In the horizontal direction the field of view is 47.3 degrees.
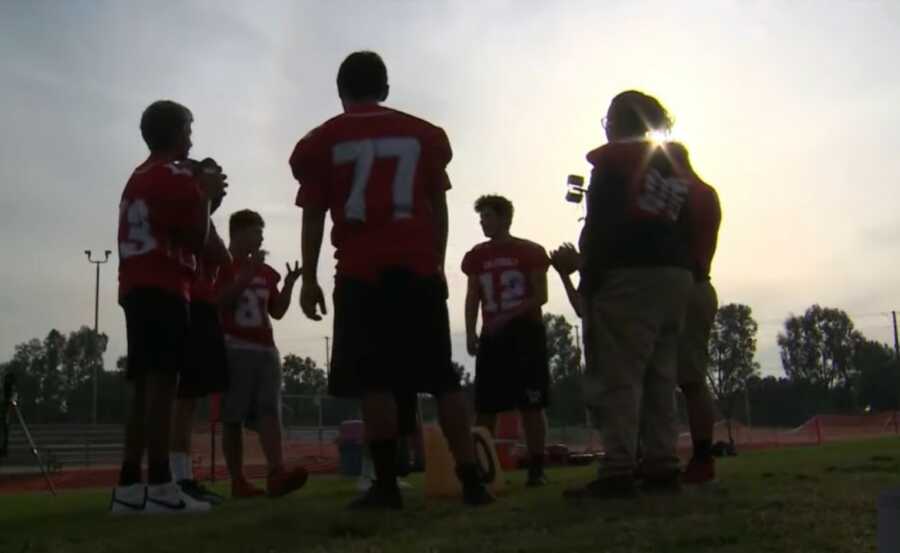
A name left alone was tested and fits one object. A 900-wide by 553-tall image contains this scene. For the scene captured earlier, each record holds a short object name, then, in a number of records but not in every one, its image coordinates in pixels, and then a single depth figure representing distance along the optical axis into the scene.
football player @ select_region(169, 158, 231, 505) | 5.50
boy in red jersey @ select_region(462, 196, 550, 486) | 6.95
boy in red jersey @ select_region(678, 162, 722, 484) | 5.42
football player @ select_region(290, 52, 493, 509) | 4.14
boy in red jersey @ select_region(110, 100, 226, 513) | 4.58
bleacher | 30.53
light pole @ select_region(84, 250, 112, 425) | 44.89
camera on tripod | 7.96
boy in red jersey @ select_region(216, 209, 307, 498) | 6.15
